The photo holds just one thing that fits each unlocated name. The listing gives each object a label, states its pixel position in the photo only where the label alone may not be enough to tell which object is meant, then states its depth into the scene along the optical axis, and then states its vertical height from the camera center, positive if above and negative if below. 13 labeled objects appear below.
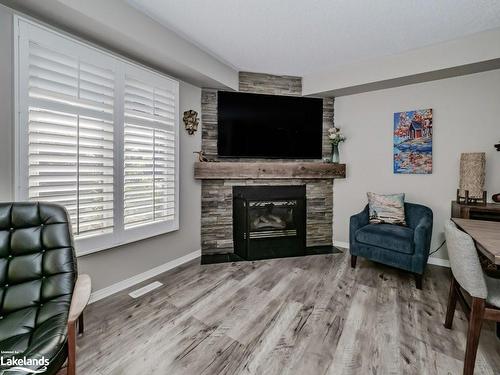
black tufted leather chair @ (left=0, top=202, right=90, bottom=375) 1.04 -0.58
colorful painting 3.07 +0.58
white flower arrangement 3.52 +0.72
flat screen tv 3.32 +0.83
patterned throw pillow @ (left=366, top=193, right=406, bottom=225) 2.95 -0.29
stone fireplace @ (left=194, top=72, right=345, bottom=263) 3.25 -0.20
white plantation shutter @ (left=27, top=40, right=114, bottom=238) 1.77 +0.36
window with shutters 1.75 +0.38
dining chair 1.34 -0.60
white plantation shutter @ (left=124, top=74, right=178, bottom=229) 2.39 +0.33
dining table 1.39 -0.34
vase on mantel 3.56 +0.44
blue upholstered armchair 2.41 -0.59
